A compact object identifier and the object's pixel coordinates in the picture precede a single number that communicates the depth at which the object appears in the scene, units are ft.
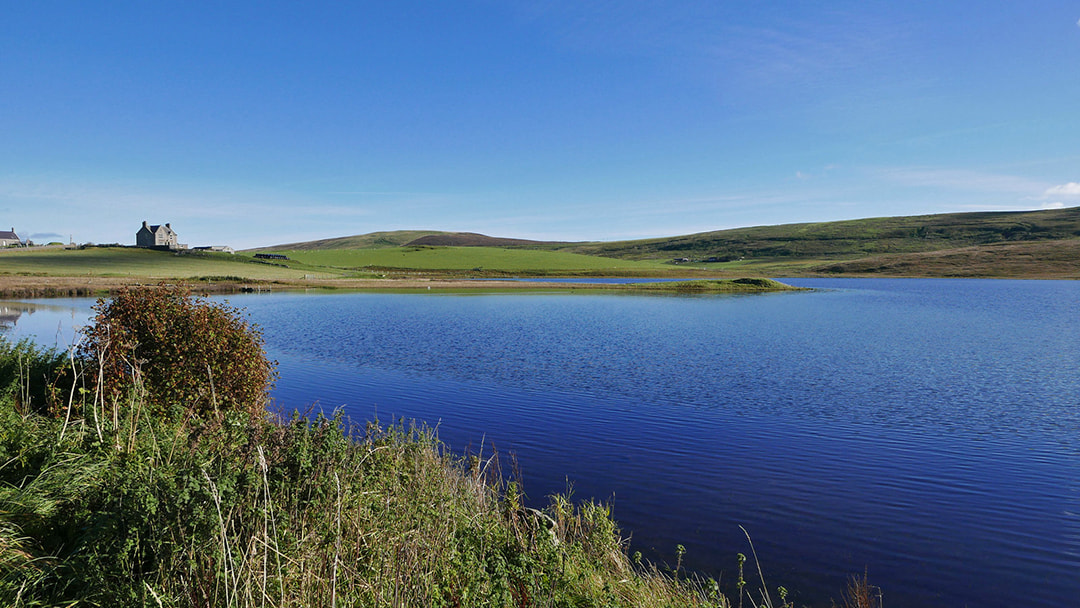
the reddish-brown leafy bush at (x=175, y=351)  39.63
